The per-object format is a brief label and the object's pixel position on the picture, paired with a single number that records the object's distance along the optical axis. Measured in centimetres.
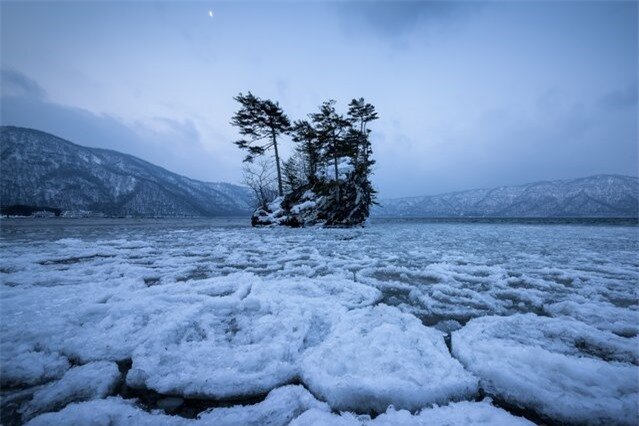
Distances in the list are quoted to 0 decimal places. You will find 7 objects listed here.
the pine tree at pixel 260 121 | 2533
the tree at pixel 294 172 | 3606
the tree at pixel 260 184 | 2945
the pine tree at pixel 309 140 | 2738
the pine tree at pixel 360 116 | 2778
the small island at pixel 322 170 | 2508
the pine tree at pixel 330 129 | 2597
